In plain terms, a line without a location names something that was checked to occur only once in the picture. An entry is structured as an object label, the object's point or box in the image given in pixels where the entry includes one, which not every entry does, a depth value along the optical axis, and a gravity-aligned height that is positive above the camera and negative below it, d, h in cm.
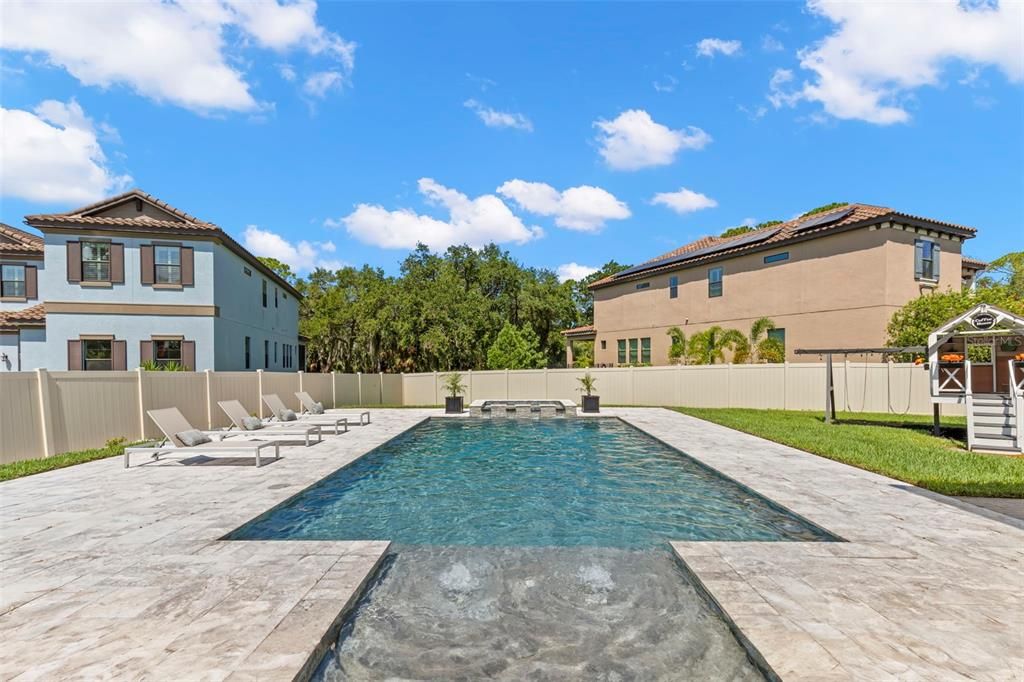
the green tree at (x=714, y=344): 2259 +4
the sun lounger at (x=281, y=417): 1466 -196
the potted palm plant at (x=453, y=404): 1970 -221
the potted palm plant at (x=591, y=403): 1933 -224
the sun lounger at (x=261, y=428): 1094 -179
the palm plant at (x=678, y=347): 2442 -5
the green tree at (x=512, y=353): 3020 -23
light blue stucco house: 1731 +246
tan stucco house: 1881 +295
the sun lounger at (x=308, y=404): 1697 -181
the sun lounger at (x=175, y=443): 868 -167
